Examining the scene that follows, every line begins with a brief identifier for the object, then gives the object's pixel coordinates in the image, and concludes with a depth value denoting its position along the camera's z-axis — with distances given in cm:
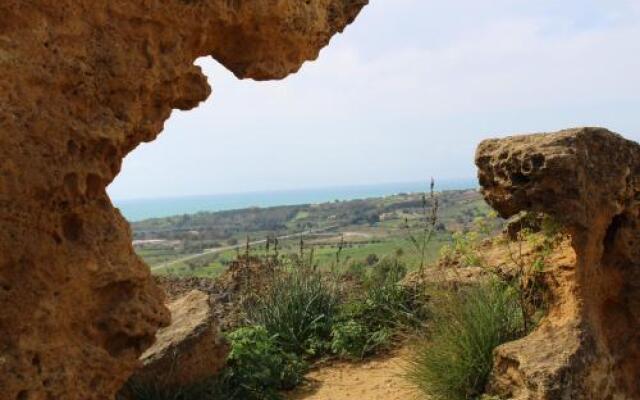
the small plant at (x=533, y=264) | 600
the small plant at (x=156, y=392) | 623
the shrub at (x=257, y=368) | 697
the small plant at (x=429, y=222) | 890
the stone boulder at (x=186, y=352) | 638
